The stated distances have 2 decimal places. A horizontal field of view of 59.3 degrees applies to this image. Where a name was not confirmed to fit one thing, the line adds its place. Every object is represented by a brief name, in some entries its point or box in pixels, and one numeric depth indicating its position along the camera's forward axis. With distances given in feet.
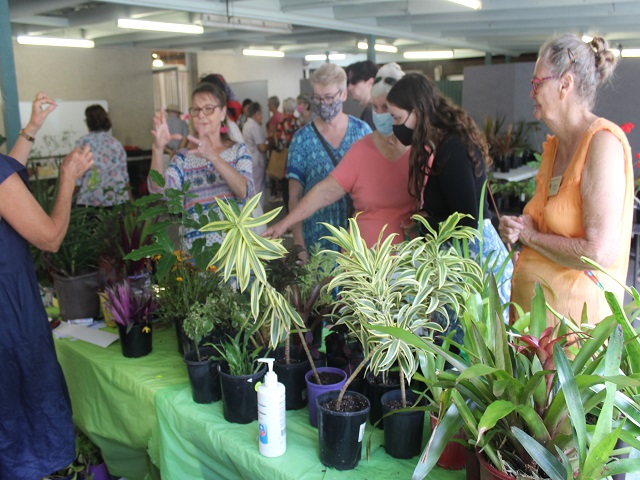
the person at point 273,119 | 25.88
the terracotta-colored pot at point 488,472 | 3.34
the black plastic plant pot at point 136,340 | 6.58
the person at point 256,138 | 25.00
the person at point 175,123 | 29.63
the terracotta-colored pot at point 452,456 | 4.25
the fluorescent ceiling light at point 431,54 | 40.57
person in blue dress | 6.01
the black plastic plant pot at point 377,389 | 4.70
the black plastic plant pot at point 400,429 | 4.38
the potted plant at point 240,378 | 4.99
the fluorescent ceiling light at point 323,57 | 47.15
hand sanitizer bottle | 4.45
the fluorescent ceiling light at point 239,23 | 19.19
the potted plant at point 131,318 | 6.51
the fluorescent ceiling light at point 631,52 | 36.55
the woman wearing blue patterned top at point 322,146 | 9.02
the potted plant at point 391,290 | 4.16
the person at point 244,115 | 27.73
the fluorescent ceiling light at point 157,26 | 20.53
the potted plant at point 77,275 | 7.68
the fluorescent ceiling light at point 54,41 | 27.37
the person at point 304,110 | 24.21
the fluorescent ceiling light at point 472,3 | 16.87
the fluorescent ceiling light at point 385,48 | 35.12
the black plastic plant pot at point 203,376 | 5.40
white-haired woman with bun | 5.38
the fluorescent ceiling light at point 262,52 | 37.40
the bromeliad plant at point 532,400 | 3.15
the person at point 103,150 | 17.85
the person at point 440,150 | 6.51
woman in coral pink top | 7.66
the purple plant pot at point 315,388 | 4.76
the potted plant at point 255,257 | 4.41
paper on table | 7.13
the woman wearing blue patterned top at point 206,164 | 8.26
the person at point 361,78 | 11.05
